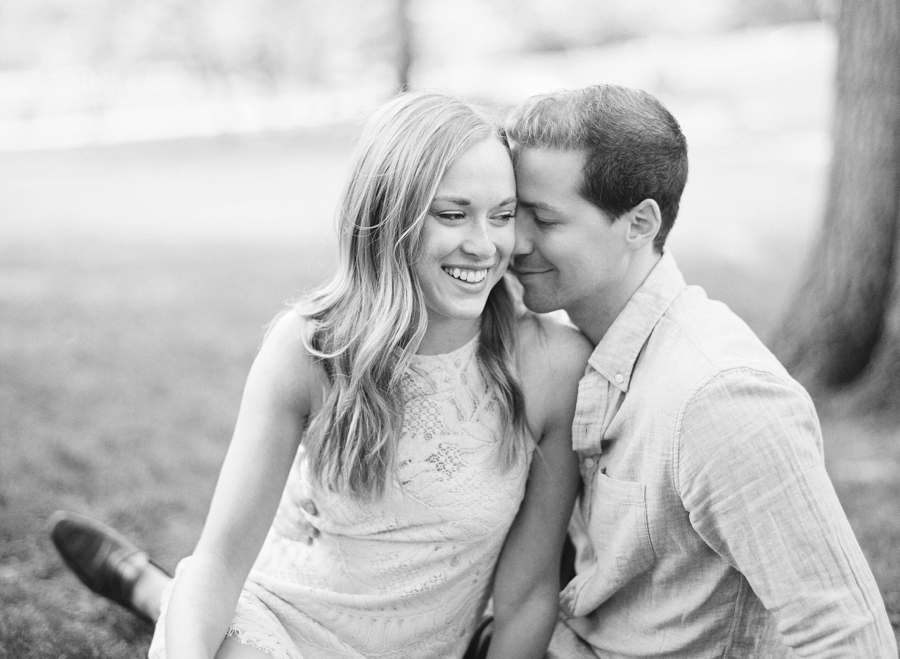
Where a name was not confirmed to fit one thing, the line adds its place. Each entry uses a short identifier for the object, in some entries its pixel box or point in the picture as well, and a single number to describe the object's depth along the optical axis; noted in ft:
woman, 6.98
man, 5.89
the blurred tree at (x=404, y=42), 56.80
